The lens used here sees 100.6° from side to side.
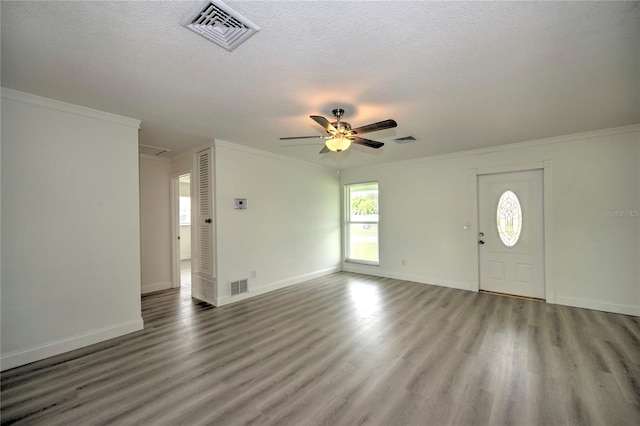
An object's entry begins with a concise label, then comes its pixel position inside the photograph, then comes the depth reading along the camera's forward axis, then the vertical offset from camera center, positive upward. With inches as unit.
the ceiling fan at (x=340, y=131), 104.3 +32.8
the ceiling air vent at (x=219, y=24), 60.1 +46.2
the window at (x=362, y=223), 245.8 -10.8
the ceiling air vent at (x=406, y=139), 157.8 +43.6
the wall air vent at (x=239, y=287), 171.6 -48.9
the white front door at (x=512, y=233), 170.6 -15.6
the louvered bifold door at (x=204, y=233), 167.8 -12.7
